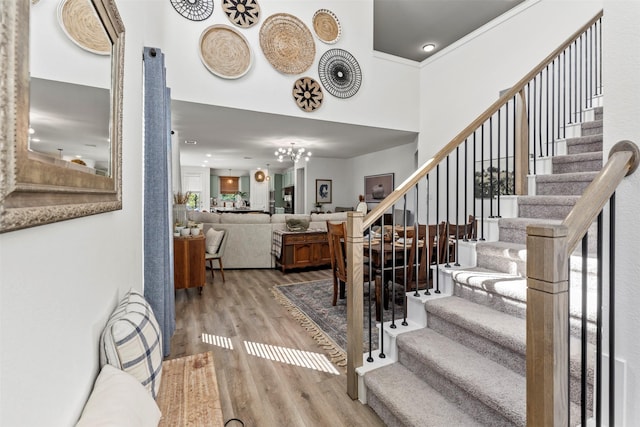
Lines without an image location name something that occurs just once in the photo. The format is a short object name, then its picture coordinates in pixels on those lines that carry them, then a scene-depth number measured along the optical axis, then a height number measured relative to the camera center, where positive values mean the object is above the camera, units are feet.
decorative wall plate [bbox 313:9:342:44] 14.66 +8.94
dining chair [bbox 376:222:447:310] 9.11 -1.63
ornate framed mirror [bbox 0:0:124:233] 1.77 +0.34
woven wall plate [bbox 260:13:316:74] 13.64 +7.60
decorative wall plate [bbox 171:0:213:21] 11.99 +8.02
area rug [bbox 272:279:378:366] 8.84 -3.70
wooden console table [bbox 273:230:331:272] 17.22 -2.21
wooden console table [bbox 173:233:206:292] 12.45 -2.08
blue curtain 7.54 +0.61
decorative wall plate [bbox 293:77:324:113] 14.32 +5.52
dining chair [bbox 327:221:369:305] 10.83 -1.50
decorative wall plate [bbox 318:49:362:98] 14.85 +6.81
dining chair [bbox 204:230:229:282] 15.07 -2.05
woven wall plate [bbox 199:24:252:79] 12.50 +6.62
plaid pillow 3.67 -1.70
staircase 4.91 -2.61
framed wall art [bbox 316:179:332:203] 28.58 +1.94
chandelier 21.31 +4.56
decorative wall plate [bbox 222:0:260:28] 12.85 +8.43
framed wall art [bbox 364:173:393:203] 23.99 +2.00
